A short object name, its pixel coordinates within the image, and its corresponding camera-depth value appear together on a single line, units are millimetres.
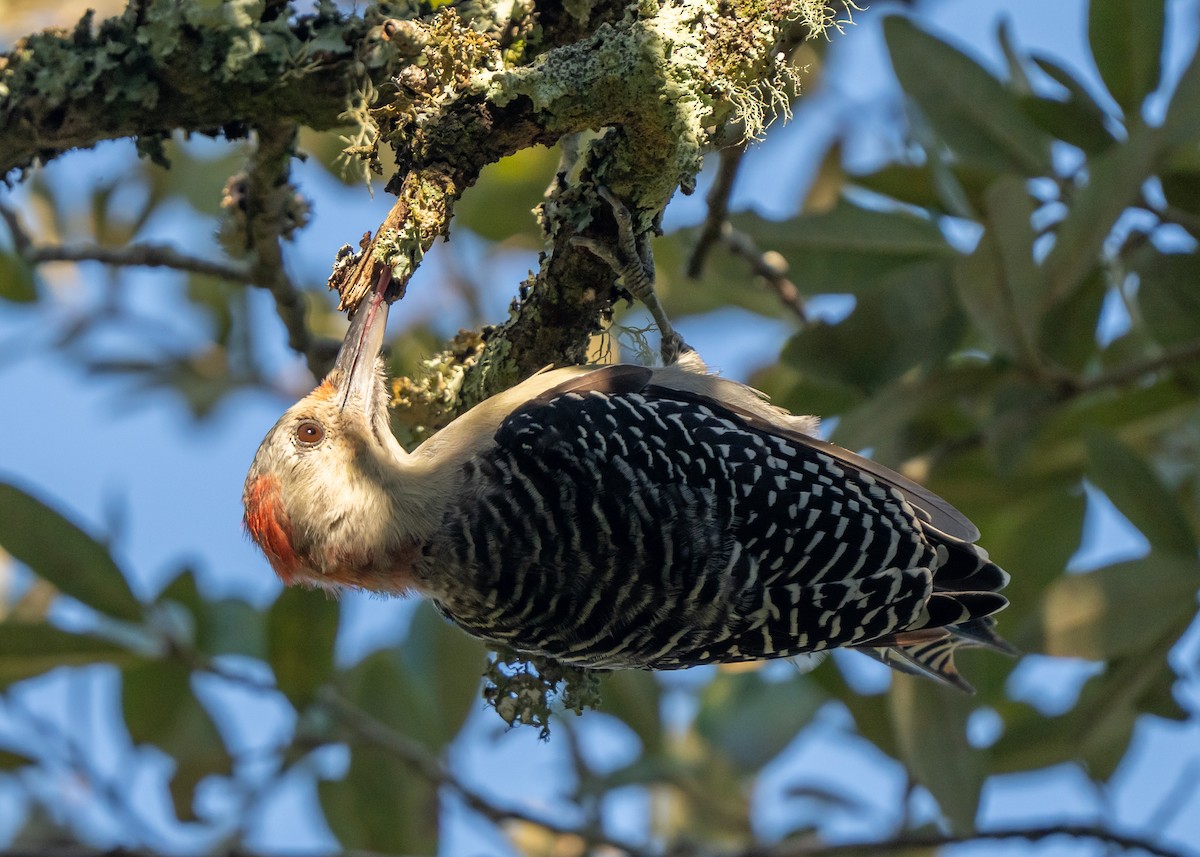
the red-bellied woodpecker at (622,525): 5473
